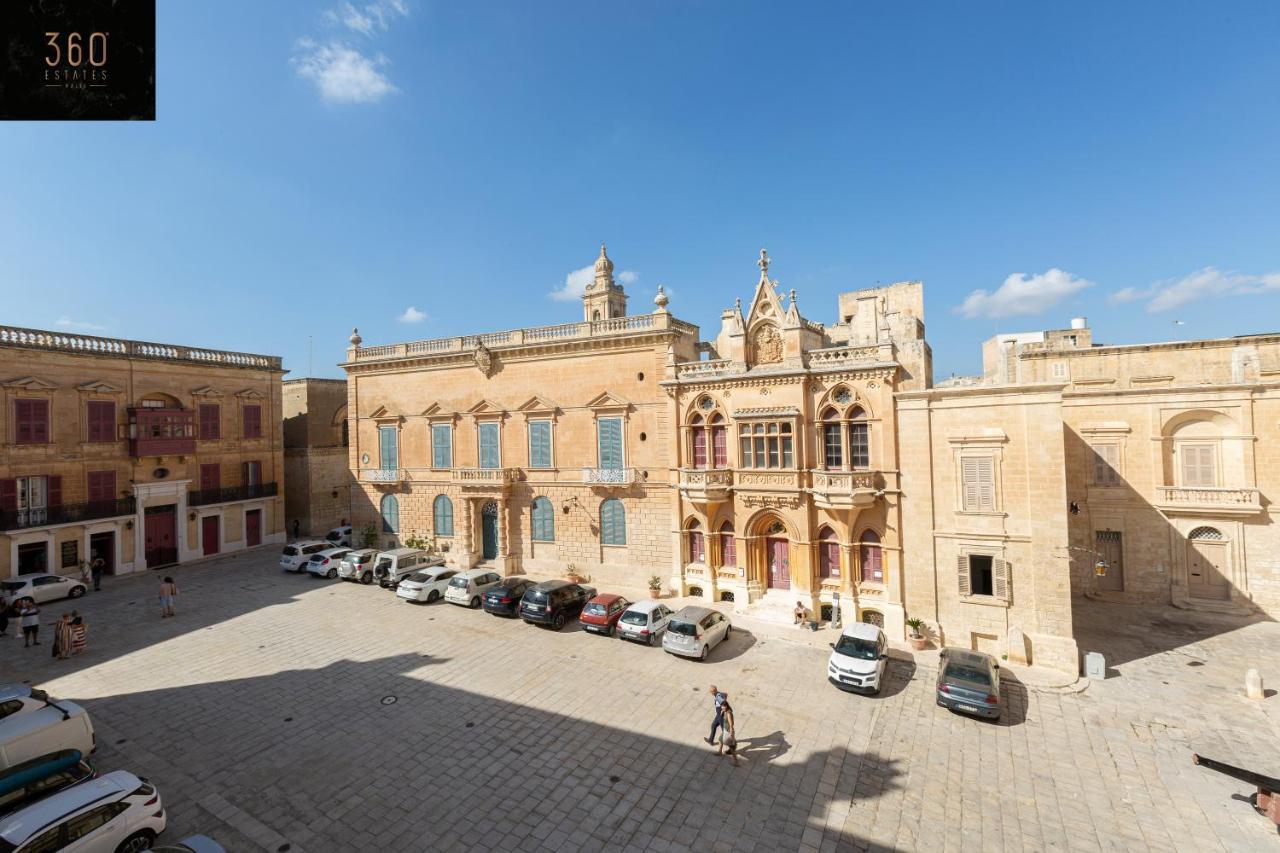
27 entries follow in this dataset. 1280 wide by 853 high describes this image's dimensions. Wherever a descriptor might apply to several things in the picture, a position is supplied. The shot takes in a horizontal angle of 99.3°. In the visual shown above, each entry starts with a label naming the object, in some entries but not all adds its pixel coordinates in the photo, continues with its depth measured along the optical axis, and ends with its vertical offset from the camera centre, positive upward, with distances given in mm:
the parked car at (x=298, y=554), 29344 -5854
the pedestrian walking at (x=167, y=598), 22266 -6091
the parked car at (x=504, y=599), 22672 -6666
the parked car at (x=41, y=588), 23359 -5972
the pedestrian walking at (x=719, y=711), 13117 -6665
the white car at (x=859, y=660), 15992 -6970
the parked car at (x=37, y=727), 11531 -6031
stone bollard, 15727 -7695
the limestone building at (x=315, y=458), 38812 -894
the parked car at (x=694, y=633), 18406 -6871
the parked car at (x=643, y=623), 19672 -6863
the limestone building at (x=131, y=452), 26469 -120
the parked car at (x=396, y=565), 26734 -6162
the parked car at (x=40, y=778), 9828 -6168
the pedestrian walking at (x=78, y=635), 18703 -6307
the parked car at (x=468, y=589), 24000 -6570
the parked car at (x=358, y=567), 27797 -6289
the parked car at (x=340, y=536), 34656 -5882
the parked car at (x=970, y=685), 14547 -7080
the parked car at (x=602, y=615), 20734 -6850
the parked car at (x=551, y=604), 21328 -6612
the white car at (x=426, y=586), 24453 -6517
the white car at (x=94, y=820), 8320 -5963
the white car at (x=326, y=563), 28500 -6177
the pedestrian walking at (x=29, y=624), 19406 -6087
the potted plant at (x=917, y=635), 19203 -7379
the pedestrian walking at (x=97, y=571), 26203 -5792
